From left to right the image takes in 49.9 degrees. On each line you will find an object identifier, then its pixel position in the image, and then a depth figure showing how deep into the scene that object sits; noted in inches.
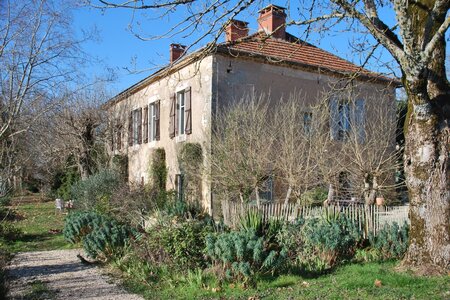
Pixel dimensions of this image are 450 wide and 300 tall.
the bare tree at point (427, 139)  275.6
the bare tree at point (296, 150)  528.4
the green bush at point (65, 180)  1036.4
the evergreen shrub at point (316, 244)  300.7
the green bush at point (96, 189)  608.7
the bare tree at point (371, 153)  557.9
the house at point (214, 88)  649.0
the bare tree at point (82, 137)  868.6
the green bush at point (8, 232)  512.5
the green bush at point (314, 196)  560.1
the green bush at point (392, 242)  323.3
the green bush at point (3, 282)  232.1
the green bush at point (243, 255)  263.6
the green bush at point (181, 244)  294.5
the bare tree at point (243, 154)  533.6
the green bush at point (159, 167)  759.7
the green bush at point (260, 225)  303.9
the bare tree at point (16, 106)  323.0
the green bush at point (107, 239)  355.6
